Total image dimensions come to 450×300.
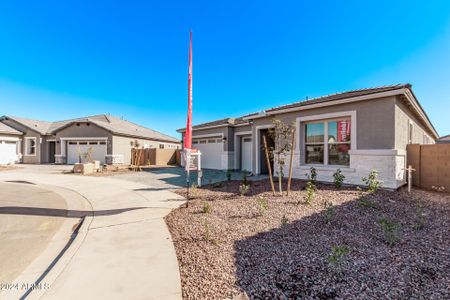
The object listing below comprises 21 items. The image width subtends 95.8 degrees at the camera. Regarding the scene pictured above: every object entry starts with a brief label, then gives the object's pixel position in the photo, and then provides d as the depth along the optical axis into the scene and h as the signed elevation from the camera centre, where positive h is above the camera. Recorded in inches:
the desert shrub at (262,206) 201.3 -58.7
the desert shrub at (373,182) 260.9 -40.0
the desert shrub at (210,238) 136.8 -61.4
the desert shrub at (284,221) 166.9 -58.4
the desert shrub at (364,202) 210.2 -53.2
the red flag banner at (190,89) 240.1 +72.2
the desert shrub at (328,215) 172.6 -56.0
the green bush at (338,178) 300.6 -39.2
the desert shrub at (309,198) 223.1 -51.9
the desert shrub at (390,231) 134.6 -56.5
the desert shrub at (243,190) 286.4 -55.3
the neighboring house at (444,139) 845.2 +59.1
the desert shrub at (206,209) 205.3 -59.3
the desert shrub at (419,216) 162.6 -57.6
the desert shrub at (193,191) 291.1 -63.3
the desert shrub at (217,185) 352.5 -62.1
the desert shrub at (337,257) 107.3 -59.1
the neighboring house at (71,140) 777.6 +40.6
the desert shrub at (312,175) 336.7 -40.2
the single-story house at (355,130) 284.5 +36.3
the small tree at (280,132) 276.5 +26.5
